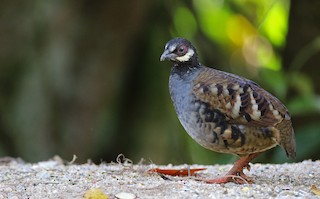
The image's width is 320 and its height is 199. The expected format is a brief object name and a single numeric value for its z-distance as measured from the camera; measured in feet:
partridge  30.09
